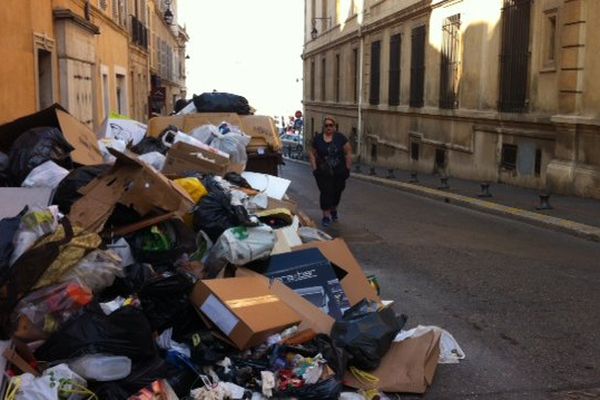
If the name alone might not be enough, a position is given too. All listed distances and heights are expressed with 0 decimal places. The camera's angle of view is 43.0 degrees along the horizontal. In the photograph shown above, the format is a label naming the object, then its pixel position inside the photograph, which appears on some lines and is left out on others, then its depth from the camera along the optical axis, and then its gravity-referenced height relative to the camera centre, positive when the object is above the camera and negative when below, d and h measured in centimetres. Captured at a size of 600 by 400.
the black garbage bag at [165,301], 425 -115
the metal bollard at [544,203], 1162 -161
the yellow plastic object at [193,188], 614 -75
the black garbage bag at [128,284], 448 -111
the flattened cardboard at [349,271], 533 -125
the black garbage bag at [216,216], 545 -86
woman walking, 1000 -85
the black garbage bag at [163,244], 495 -98
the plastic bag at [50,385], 344 -132
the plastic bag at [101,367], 368 -131
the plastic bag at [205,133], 850 -42
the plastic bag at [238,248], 489 -98
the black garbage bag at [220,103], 1061 -11
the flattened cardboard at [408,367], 416 -151
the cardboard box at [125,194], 496 -67
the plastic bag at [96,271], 423 -98
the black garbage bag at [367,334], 421 -133
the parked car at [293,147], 3851 -260
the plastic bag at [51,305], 391 -109
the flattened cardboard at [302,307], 452 -129
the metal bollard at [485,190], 1367 -168
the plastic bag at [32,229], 412 -75
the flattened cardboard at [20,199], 511 -72
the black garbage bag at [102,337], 377 -120
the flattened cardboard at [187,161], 732 -64
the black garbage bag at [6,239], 400 -79
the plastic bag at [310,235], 608 -113
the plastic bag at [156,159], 751 -64
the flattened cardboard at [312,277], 501 -119
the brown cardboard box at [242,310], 415 -121
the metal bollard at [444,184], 1559 -179
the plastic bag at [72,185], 543 -66
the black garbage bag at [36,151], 630 -48
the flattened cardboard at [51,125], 717 -30
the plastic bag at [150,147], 831 -57
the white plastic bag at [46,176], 592 -64
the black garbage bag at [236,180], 753 -83
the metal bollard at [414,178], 1767 -191
